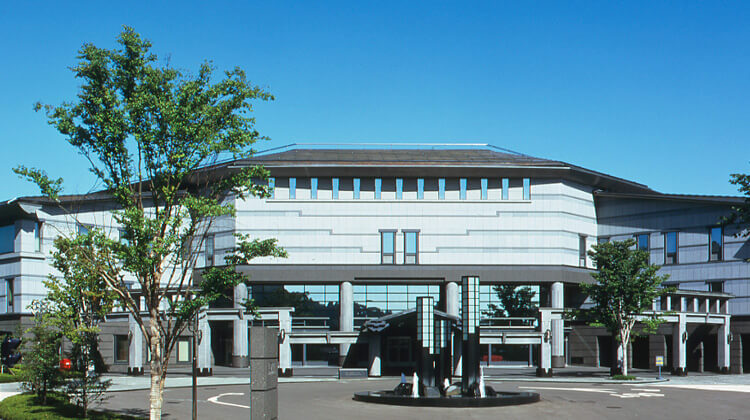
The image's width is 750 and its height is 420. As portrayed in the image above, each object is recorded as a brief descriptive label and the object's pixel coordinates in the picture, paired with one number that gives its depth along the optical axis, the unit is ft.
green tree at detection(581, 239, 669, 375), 160.56
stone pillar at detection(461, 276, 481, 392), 106.32
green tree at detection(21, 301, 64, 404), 85.92
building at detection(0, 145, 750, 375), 197.26
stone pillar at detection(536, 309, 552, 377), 173.88
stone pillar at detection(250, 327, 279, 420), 53.83
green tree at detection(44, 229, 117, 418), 71.00
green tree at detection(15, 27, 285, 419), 69.62
